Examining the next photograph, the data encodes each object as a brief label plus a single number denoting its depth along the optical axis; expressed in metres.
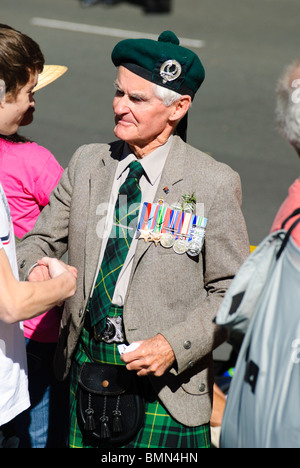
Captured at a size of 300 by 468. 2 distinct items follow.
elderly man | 5.44
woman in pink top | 5.76
